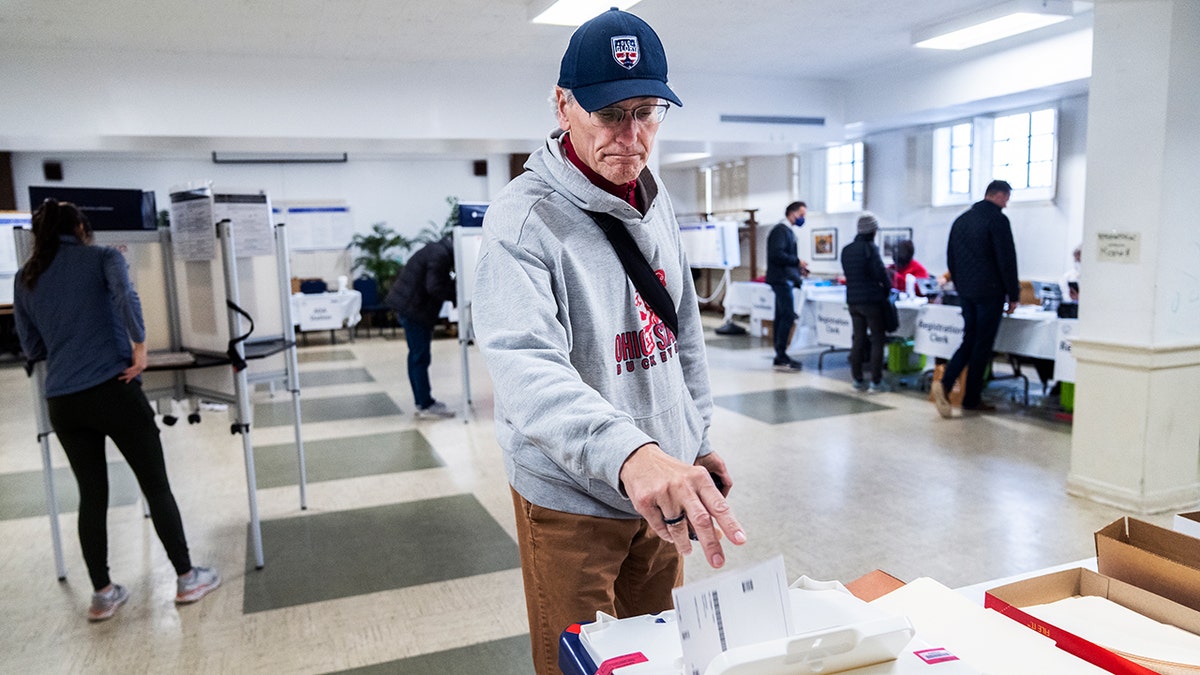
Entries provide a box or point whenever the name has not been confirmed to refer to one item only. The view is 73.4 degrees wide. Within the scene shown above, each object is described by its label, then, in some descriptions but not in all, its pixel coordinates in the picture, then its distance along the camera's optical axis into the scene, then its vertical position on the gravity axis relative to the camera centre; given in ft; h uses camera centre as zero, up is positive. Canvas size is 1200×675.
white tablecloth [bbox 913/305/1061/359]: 19.58 -2.74
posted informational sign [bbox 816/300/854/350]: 25.78 -3.10
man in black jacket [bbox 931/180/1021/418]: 19.53 -1.28
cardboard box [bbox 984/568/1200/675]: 3.42 -1.87
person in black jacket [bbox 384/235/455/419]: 20.70 -1.34
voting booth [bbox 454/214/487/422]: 20.53 -0.77
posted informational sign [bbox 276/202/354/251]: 41.93 +0.89
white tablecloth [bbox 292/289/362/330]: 36.32 -3.12
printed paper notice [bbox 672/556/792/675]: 2.75 -1.30
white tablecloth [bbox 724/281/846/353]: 28.02 -2.89
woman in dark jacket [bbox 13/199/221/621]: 9.83 -1.31
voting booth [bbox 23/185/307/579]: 11.21 -0.86
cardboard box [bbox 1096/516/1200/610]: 4.05 -1.78
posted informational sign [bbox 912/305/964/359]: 21.44 -2.83
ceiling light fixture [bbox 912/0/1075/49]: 19.19 +5.07
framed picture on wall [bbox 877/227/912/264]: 32.09 -0.46
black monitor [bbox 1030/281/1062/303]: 20.42 -1.70
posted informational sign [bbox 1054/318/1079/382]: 18.69 -3.11
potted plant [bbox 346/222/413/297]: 41.39 -0.71
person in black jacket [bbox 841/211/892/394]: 22.62 -1.77
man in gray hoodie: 3.74 -0.50
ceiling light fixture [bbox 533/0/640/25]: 18.20 +5.16
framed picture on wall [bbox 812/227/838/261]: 36.04 -0.63
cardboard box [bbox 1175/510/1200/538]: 4.66 -1.75
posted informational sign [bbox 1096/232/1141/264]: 12.94 -0.39
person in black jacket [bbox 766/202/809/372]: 27.13 -1.44
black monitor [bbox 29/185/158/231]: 11.67 +0.64
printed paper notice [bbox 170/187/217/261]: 11.34 +0.28
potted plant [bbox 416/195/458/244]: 42.68 +0.57
